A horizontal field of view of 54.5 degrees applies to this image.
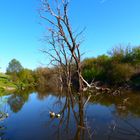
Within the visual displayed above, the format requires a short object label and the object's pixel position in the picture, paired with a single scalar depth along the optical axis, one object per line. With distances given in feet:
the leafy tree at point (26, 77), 123.34
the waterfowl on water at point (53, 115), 32.04
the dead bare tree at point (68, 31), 44.68
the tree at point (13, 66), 153.85
